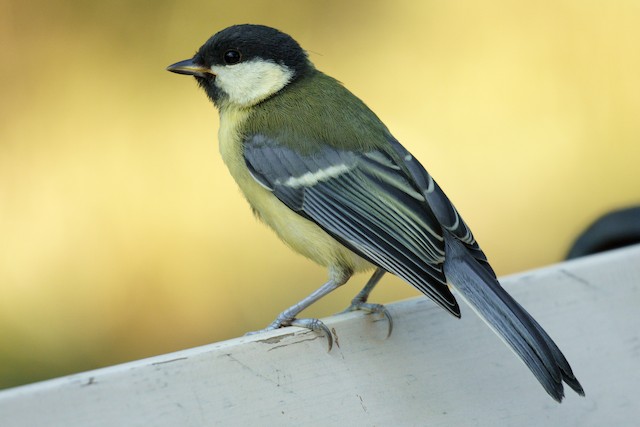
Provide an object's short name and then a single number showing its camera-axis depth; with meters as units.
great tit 2.61
